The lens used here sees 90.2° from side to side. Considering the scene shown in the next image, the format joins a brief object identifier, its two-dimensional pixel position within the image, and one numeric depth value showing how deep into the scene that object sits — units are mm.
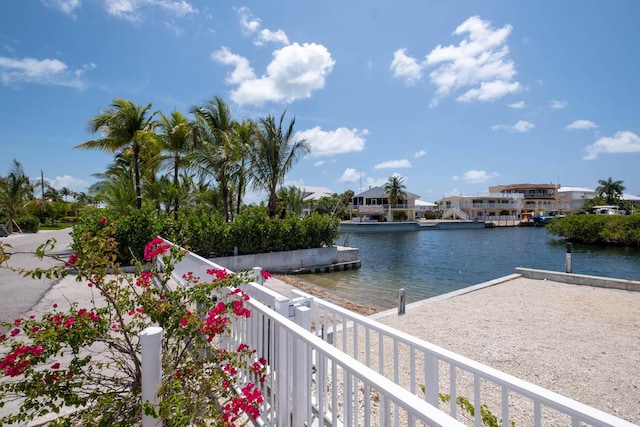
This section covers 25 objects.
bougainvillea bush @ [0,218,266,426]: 1752
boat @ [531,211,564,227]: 50781
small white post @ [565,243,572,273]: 9836
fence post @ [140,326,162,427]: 1767
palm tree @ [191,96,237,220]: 13797
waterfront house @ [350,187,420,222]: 54031
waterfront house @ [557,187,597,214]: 73562
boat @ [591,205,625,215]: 47766
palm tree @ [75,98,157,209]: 12492
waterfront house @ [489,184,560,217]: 68125
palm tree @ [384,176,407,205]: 54906
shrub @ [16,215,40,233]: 24884
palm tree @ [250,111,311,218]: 14219
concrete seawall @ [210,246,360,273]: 11383
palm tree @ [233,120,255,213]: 14223
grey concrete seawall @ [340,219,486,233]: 44344
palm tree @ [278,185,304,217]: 26988
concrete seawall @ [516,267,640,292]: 7930
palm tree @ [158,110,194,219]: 13641
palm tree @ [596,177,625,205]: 66569
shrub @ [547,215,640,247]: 23734
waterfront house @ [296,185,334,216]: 53131
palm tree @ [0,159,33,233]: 23141
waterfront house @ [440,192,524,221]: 58562
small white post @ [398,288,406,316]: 6090
